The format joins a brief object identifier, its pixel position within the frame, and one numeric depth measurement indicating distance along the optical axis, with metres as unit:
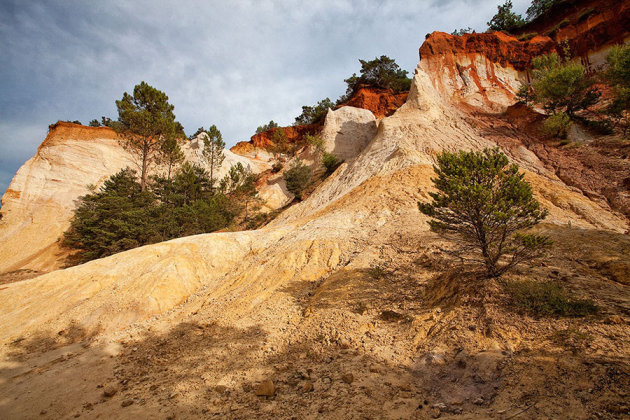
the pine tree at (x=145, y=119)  27.36
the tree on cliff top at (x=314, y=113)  45.47
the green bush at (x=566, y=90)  18.52
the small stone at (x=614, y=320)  4.09
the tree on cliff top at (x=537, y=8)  37.79
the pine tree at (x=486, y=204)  5.72
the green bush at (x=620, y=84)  15.42
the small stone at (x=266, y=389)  4.36
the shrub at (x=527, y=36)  32.84
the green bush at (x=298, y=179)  30.88
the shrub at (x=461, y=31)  39.93
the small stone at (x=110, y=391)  5.12
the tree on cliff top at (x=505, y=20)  38.66
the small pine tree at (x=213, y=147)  35.50
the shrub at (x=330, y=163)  30.25
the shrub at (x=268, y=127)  56.29
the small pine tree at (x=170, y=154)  30.61
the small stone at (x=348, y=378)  4.40
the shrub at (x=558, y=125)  17.59
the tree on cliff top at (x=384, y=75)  40.31
